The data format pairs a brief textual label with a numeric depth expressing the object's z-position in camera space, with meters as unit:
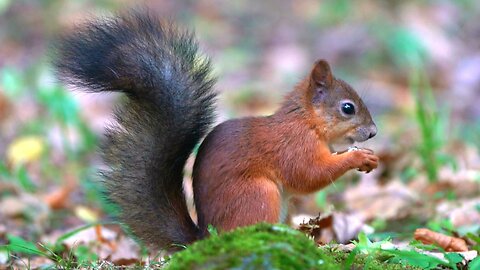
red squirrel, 5.70
